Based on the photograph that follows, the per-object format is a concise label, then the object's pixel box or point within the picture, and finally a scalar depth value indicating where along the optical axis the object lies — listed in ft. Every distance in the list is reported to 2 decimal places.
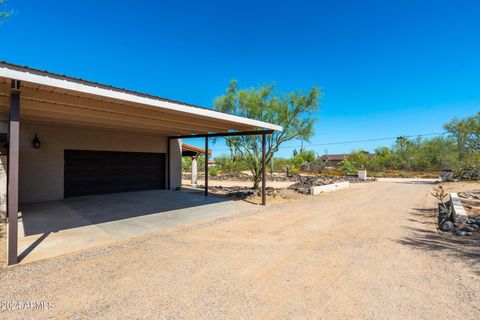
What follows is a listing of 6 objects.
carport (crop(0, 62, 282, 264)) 11.70
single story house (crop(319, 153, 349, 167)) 178.72
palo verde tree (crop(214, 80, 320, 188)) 36.40
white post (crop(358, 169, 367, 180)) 70.49
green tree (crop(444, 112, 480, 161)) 64.69
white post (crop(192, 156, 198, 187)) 48.73
